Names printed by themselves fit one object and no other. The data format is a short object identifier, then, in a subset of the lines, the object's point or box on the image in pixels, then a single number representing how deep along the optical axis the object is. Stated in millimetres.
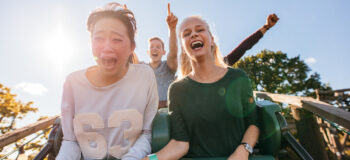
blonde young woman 1145
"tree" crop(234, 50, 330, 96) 24088
